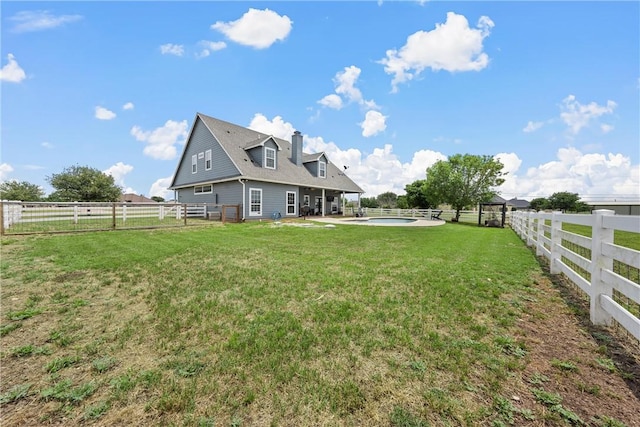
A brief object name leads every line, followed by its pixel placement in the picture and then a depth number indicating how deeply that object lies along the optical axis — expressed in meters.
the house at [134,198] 61.82
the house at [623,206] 39.19
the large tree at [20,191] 36.84
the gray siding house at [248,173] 17.17
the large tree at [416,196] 37.47
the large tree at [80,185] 36.22
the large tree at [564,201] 46.84
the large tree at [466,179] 22.77
